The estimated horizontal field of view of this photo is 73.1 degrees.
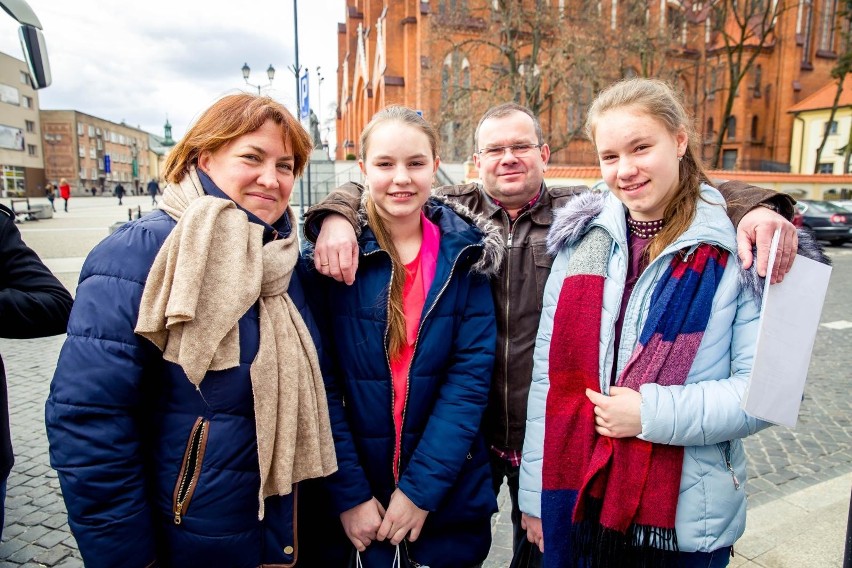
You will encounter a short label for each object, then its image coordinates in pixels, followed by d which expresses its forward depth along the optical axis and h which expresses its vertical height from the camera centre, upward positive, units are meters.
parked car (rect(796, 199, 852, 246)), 18.91 -0.60
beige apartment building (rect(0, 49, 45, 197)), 52.78 +5.18
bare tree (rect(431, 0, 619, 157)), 20.84 +5.23
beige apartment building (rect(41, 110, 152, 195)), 69.94 +5.64
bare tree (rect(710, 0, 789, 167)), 27.73 +8.68
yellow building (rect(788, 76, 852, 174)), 39.62 +5.07
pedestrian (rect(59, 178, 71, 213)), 33.51 +0.22
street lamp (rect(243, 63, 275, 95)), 23.09 +5.01
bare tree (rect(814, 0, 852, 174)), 33.66 +8.04
